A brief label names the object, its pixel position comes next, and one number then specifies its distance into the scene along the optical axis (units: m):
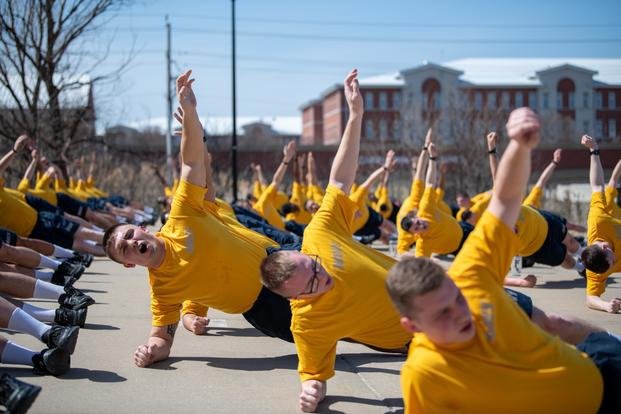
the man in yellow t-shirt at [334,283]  3.90
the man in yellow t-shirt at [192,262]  4.91
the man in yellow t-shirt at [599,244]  7.11
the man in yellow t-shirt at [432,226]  9.77
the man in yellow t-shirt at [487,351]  2.87
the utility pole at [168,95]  33.17
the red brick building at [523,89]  54.69
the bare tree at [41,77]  17.23
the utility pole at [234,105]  23.06
